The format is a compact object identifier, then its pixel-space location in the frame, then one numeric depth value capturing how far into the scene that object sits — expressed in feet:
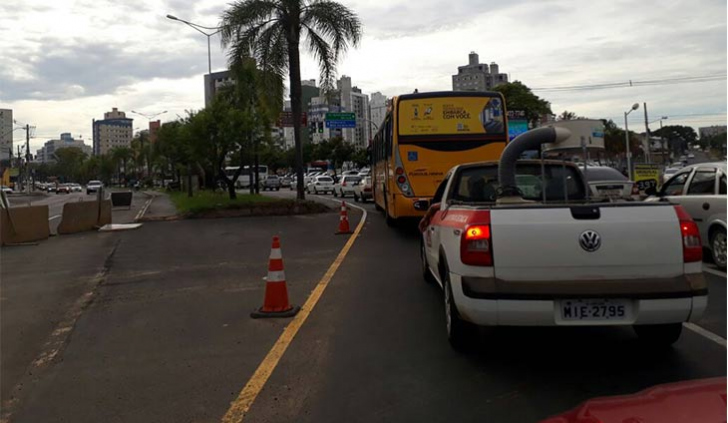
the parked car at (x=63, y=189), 257.75
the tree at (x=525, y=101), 167.22
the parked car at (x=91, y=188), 222.07
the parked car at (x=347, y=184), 112.94
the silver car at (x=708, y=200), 27.35
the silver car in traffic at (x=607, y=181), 46.65
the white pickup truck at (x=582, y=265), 13.80
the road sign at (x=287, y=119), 166.48
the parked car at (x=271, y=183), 194.90
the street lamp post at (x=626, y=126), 124.47
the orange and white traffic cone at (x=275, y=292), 21.57
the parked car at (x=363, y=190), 94.54
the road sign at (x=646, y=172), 71.29
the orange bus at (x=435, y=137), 44.93
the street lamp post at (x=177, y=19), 90.12
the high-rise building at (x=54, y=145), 621.84
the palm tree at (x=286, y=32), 71.77
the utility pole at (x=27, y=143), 226.89
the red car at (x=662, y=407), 6.81
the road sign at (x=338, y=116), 162.91
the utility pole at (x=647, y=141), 161.99
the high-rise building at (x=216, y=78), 260.01
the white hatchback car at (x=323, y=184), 147.33
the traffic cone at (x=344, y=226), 49.59
